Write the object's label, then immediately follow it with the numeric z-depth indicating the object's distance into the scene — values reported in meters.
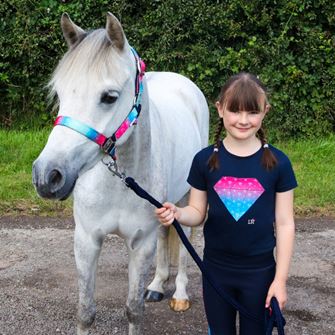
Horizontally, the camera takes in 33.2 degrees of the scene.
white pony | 2.08
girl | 2.26
